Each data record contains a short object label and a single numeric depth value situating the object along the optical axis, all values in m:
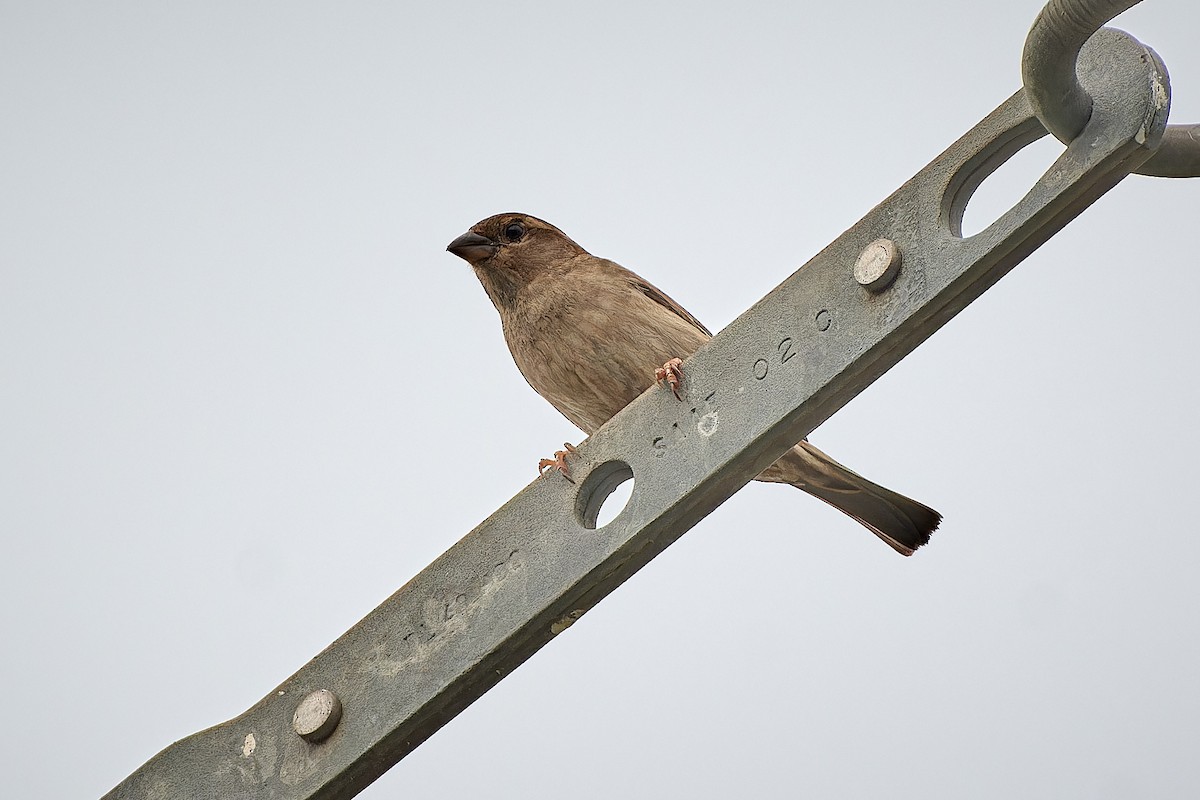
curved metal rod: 4.08
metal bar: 4.49
